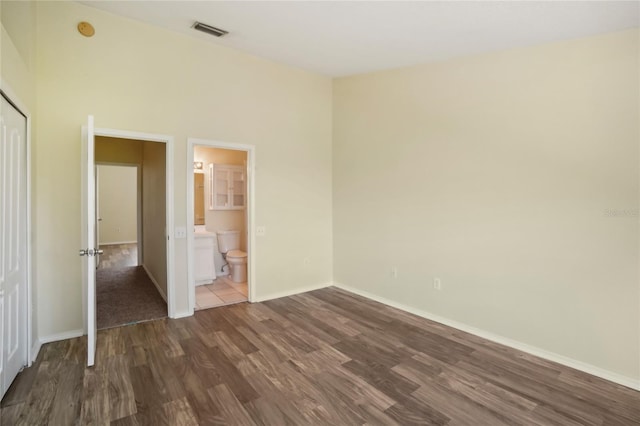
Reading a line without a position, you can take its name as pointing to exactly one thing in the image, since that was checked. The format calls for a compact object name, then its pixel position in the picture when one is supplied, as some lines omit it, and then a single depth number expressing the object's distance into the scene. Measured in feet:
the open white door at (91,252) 8.60
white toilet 17.72
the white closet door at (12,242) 7.09
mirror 20.02
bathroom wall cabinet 19.15
